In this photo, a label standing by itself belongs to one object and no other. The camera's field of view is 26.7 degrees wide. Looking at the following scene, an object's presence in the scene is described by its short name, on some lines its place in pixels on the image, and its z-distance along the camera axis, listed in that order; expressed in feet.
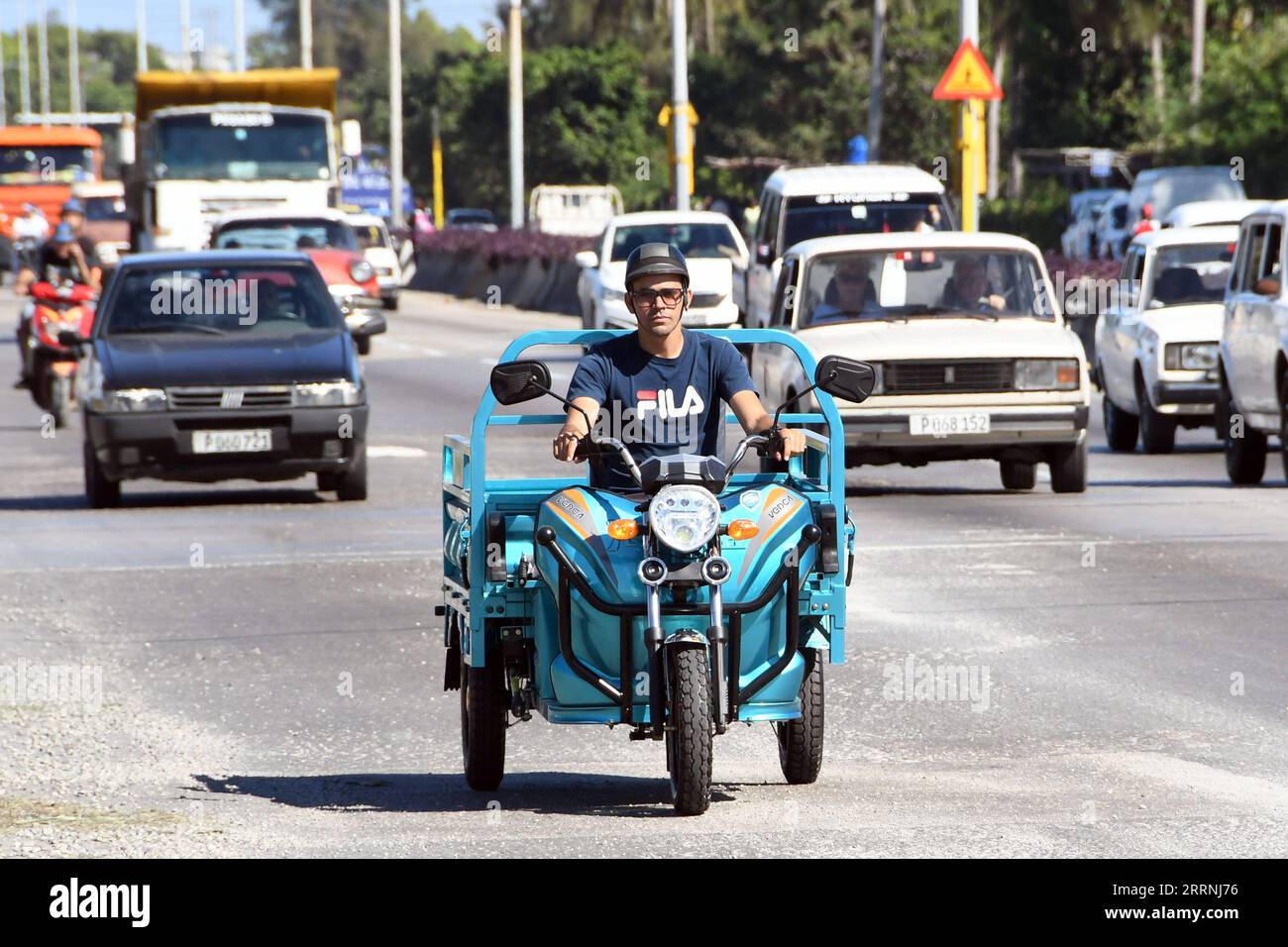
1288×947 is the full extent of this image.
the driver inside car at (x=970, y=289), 59.62
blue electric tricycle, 24.23
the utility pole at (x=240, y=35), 320.09
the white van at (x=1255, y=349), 57.26
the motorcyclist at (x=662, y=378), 25.68
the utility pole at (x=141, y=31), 379.55
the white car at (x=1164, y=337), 66.90
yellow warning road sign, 85.51
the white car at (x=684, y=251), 100.58
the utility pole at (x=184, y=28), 382.01
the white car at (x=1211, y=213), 86.69
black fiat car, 56.34
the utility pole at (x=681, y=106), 140.36
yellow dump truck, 128.77
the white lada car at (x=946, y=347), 56.85
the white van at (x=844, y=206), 85.15
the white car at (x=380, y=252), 142.10
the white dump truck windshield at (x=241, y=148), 130.31
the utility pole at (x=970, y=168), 91.35
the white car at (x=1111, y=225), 158.61
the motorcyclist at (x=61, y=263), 79.61
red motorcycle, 78.23
